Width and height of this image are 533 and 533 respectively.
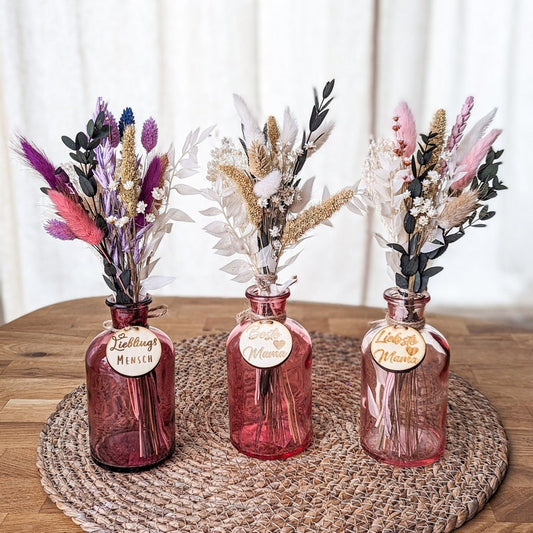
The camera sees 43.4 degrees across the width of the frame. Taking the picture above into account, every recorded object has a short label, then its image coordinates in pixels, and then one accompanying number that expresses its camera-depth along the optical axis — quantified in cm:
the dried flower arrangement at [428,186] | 92
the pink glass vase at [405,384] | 98
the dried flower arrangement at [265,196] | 93
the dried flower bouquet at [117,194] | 89
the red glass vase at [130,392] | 97
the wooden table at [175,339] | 92
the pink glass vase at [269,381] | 100
